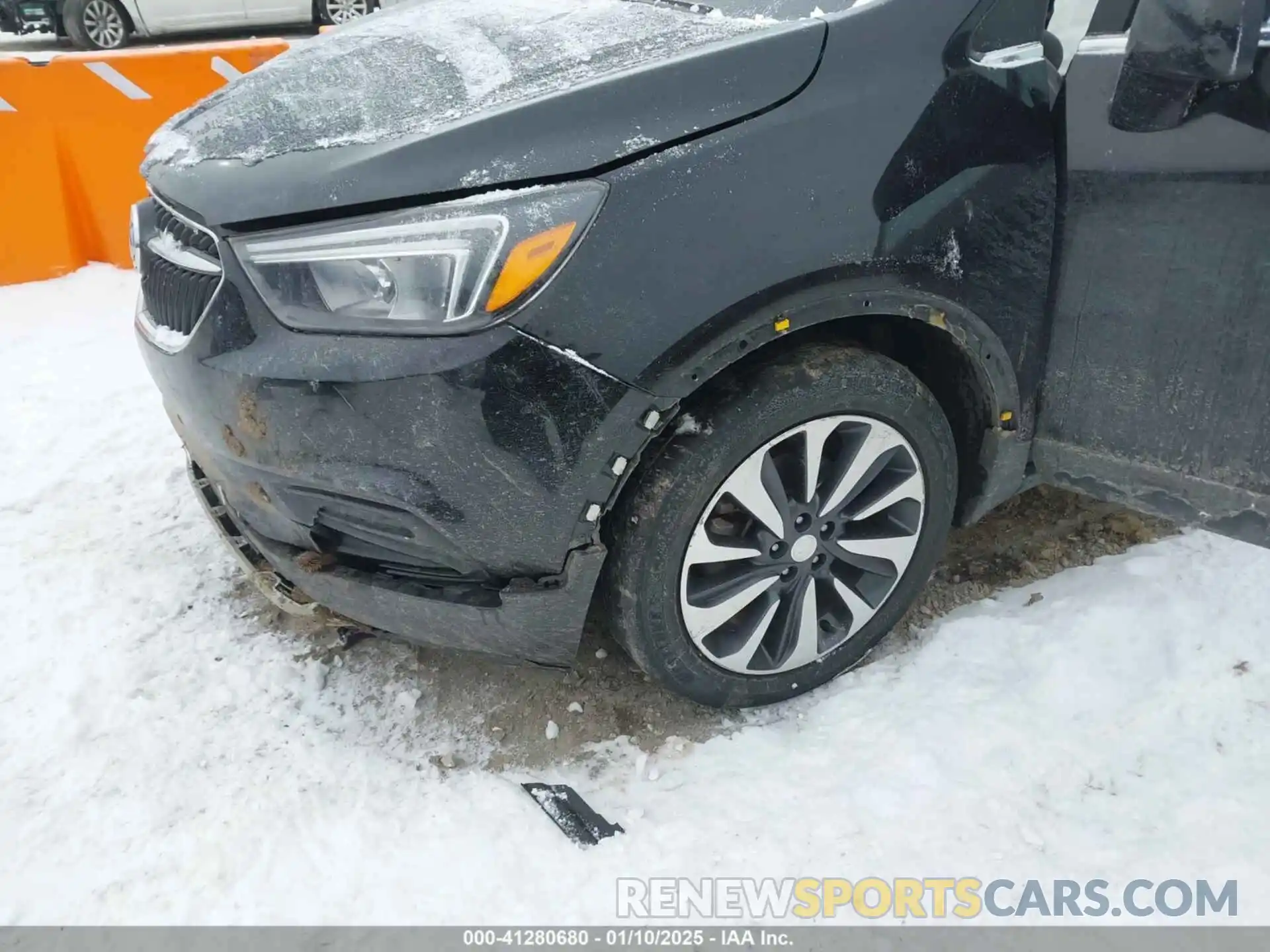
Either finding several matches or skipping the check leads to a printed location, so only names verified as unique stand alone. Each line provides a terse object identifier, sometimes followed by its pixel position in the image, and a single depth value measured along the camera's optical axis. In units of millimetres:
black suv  1747
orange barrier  4742
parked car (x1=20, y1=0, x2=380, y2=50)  9586
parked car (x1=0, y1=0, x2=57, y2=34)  9688
